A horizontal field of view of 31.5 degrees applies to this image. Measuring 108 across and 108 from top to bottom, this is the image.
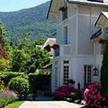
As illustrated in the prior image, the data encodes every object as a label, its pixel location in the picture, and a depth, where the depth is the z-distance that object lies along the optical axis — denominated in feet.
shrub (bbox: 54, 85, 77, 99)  48.71
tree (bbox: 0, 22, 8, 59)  85.63
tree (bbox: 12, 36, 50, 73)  85.20
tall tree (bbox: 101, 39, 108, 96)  33.11
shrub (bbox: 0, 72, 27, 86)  65.26
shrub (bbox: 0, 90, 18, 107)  38.60
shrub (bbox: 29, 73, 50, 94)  62.13
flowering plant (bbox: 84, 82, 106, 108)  35.24
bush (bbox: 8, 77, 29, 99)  46.56
